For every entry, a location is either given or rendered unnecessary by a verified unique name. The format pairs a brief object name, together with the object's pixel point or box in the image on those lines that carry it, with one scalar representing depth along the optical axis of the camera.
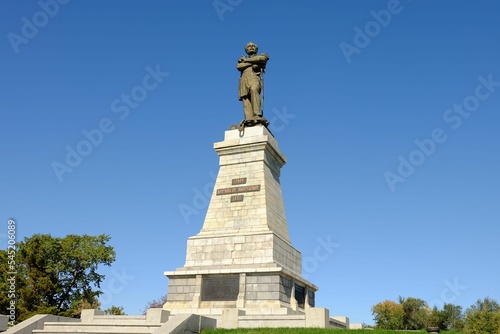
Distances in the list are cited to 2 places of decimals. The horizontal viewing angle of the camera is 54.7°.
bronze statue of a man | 24.50
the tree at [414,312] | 55.56
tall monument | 18.77
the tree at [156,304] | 41.11
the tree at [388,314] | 55.47
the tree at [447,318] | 53.81
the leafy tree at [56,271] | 36.62
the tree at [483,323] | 41.92
